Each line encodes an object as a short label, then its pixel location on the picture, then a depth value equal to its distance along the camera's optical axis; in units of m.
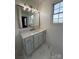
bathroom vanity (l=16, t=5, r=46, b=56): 1.82
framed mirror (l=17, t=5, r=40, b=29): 1.83
